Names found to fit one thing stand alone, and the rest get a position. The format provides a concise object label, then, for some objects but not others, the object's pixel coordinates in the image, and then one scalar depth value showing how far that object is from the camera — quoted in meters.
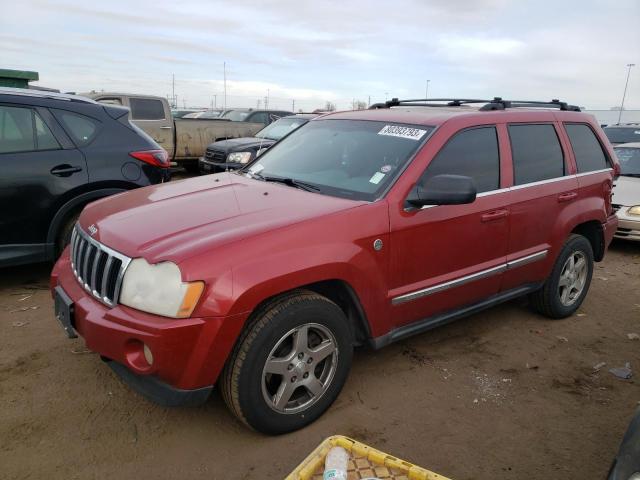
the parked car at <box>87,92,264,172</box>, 11.82
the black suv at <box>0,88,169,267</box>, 4.40
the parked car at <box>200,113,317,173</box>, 9.88
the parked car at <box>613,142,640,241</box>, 7.04
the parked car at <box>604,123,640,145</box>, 13.29
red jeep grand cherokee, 2.42
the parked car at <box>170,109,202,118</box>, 24.10
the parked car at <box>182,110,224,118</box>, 21.45
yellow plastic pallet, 2.02
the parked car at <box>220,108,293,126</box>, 15.33
